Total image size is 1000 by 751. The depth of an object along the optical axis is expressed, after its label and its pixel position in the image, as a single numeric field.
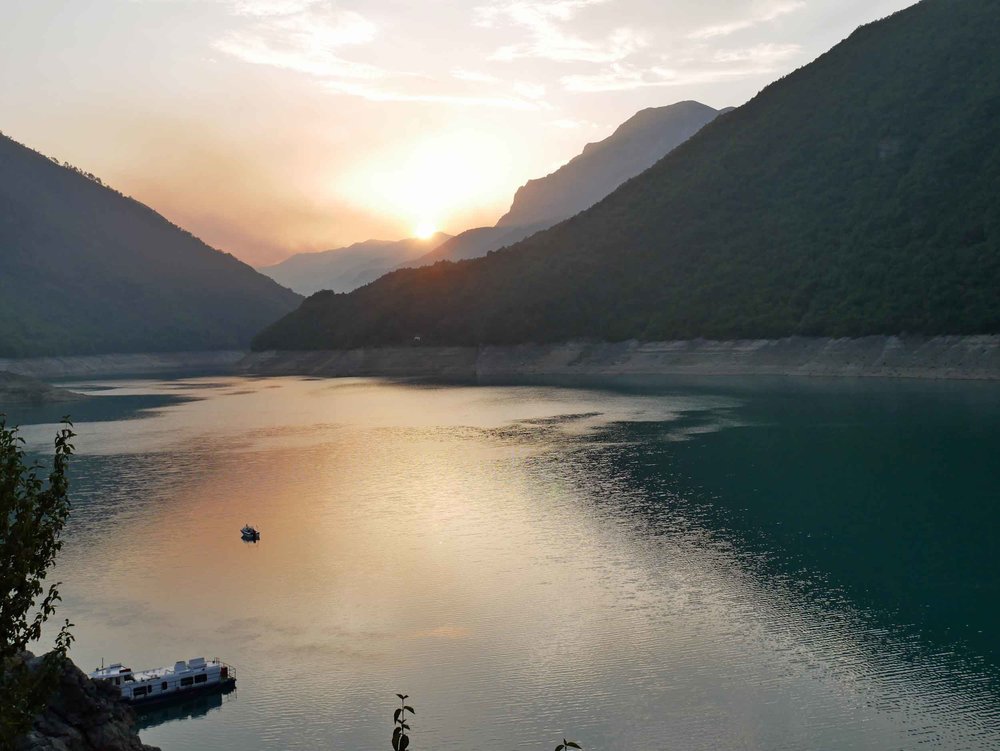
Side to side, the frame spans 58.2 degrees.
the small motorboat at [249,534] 56.88
